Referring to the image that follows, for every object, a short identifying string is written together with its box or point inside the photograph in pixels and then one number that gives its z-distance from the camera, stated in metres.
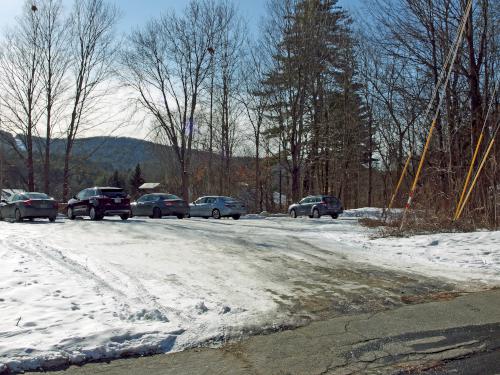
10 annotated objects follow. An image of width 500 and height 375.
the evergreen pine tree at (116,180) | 94.49
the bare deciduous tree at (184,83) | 37.25
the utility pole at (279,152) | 40.88
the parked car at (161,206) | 27.44
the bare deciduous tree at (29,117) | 35.59
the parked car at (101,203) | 22.36
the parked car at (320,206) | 28.91
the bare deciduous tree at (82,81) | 37.31
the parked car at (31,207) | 22.05
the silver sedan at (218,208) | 27.86
